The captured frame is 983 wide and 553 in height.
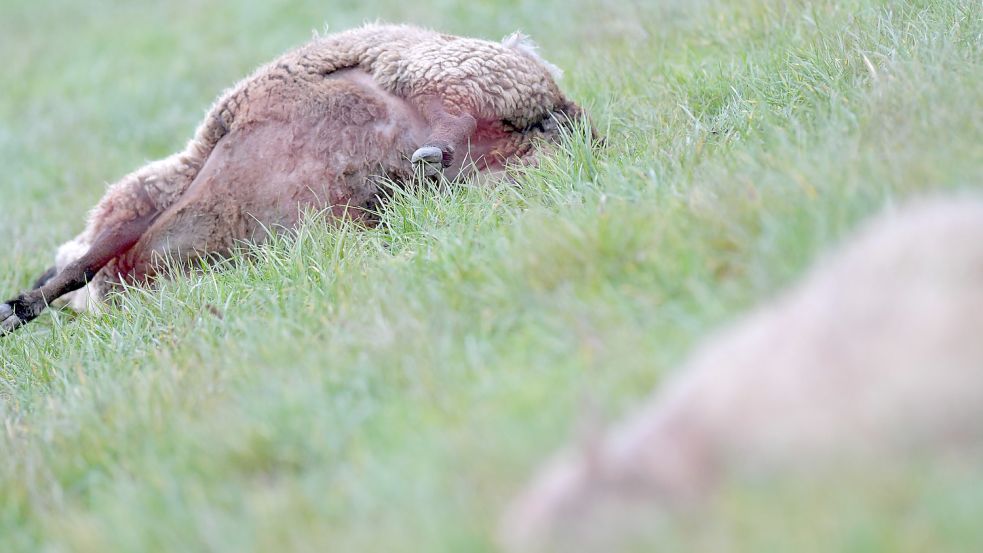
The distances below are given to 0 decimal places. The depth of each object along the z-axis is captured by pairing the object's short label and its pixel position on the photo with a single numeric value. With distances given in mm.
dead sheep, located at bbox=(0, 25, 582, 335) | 10156
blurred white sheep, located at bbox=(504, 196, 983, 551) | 4496
